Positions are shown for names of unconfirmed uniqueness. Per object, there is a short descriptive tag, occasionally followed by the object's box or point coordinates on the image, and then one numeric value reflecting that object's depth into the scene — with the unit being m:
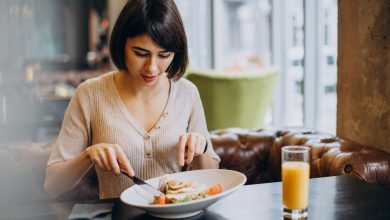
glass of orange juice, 1.39
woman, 1.73
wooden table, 1.41
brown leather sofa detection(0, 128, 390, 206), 2.03
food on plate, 1.36
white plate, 1.32
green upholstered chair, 4.70
